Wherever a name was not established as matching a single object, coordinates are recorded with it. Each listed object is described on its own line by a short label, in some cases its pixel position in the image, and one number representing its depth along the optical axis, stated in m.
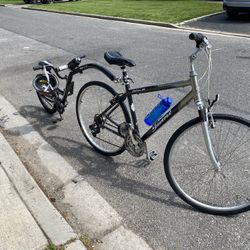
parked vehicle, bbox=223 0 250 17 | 9.48
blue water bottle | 2.39
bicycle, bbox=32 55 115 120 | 3.75
